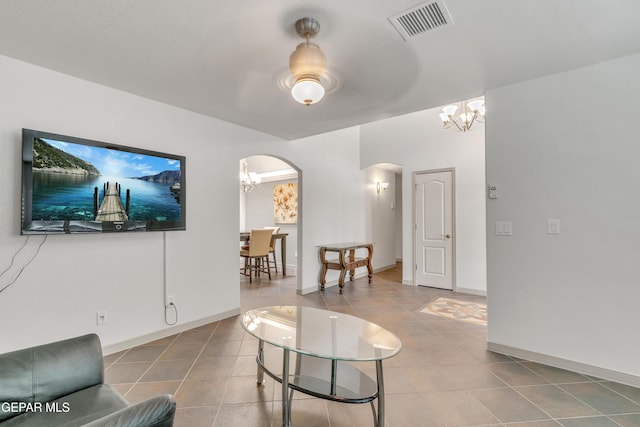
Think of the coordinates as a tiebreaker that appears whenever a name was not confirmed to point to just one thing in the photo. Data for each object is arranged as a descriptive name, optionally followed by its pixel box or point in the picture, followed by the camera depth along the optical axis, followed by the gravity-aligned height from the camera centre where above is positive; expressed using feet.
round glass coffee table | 5.47 -2.54
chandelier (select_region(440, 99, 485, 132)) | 14.11 +5.15
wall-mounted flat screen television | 7.39 +0.93
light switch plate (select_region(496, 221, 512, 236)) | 8.97 -0.32
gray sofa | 4.10 -2.56
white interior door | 16.76 -0.66
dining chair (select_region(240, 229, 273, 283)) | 18.79 -1.81
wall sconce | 22.65 +2.52
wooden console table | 16.51 -2.54
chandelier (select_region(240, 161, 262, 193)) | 22.88 +3.19
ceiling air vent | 5.47 +3.89
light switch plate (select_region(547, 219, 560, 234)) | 8.26 -0.24
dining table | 20.00 -1.68
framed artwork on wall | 23.90 +1.26
